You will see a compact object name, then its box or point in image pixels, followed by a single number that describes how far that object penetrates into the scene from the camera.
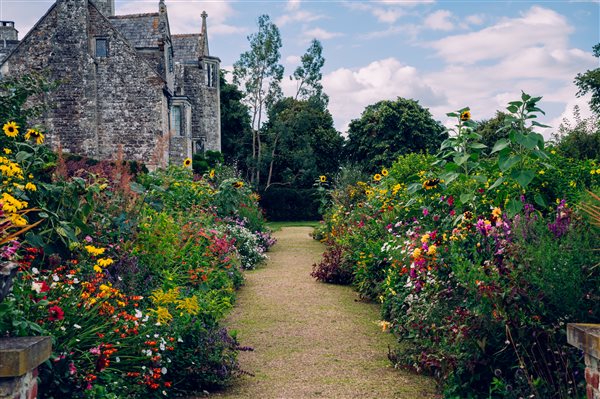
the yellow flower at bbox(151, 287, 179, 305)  5.52
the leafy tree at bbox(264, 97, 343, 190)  36.18
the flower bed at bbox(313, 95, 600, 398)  4.62
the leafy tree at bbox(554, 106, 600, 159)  24.97
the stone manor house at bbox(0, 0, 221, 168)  22.73
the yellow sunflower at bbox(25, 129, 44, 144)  6.28
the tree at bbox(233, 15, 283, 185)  39.72
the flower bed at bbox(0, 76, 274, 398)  4.31
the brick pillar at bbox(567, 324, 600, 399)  3.47
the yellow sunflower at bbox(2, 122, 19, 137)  6.25
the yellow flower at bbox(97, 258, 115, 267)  5.31
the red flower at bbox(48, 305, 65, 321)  4.11
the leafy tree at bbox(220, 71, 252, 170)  39.16
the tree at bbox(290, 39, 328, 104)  42.31
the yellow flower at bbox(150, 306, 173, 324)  5.20
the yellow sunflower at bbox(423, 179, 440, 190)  7.32
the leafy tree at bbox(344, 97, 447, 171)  35.44
